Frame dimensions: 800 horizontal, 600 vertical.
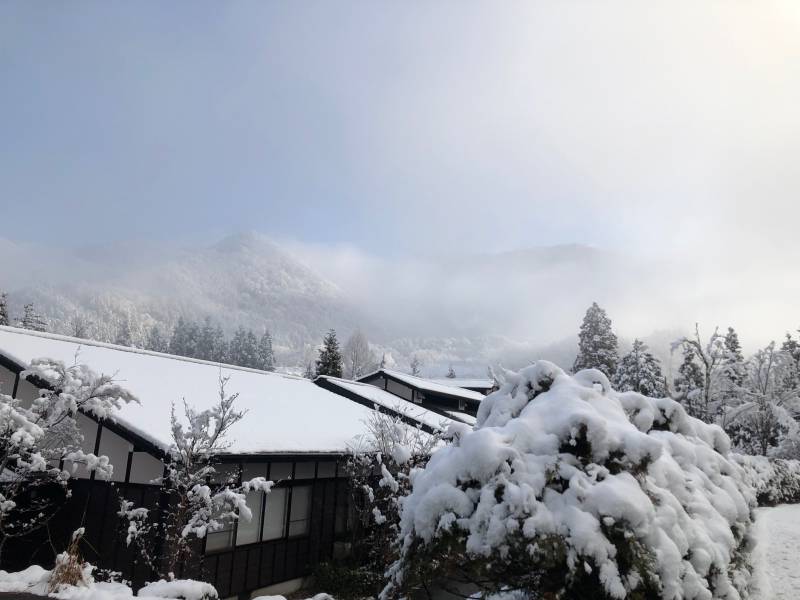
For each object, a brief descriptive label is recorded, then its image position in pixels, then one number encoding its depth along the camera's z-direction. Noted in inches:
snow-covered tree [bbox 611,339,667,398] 1652.3
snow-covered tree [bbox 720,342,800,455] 860.6
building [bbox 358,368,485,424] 916.6
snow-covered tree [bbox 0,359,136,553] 269.1
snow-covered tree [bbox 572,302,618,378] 1868.8
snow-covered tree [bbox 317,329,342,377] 1713.8
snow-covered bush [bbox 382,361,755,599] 141.6
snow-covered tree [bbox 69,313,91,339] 3082.7
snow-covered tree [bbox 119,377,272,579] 304.8
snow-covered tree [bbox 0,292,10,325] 1755.0
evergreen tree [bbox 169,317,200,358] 3294.8
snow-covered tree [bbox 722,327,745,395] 930.2
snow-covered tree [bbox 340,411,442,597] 406.0
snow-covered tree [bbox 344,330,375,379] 3439.2
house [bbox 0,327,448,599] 354.6
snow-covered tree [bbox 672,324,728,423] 881.5
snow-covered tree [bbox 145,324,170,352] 3508.9
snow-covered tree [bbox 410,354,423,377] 3648.4
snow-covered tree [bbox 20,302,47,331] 2056.3
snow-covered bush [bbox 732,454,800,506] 625.7
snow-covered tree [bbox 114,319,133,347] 3382.4
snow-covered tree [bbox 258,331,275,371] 3230.8
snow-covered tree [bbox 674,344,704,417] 1764.3
